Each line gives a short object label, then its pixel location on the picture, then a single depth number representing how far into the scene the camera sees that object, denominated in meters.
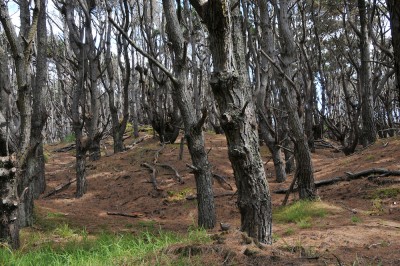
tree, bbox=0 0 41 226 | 4.36
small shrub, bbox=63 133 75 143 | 18.94
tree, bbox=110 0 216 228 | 5.71
